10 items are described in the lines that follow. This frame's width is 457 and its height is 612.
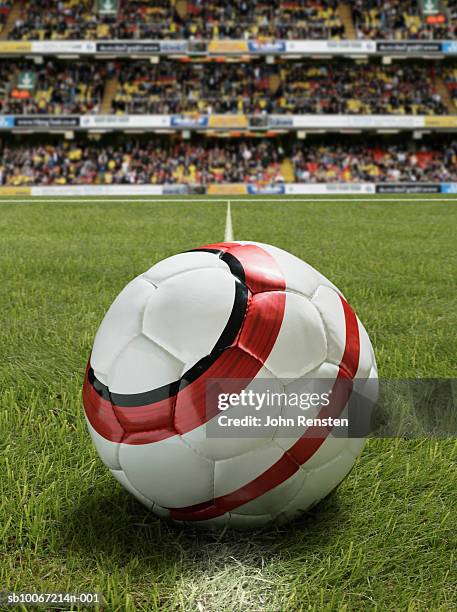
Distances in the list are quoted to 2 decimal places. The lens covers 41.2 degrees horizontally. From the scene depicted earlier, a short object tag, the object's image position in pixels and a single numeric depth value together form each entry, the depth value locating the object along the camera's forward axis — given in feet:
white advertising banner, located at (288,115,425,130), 88.22
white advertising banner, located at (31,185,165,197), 78.79
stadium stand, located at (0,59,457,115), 92.07
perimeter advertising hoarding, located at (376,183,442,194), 80.64
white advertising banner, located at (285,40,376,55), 88.69
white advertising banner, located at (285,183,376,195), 79.87
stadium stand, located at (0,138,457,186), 88.89
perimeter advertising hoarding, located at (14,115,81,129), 87.76
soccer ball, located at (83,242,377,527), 4.42
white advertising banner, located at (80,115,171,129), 88.38
